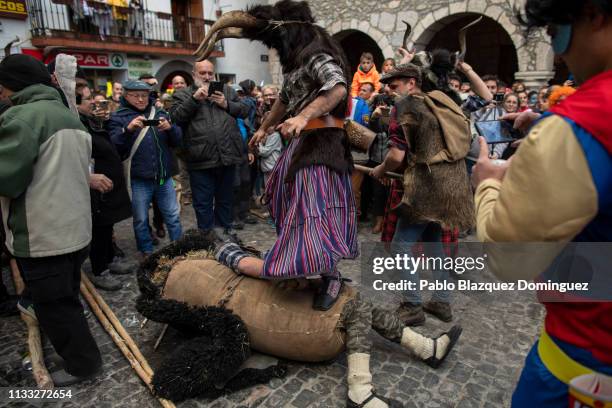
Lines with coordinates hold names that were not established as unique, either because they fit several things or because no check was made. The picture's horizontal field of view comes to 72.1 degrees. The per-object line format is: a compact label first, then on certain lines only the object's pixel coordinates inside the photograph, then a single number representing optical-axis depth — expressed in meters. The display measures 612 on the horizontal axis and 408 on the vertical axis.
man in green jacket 2.20
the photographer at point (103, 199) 3.78
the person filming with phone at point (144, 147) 4.10
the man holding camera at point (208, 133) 4.43
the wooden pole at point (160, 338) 2.91
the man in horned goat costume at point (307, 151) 2.33
